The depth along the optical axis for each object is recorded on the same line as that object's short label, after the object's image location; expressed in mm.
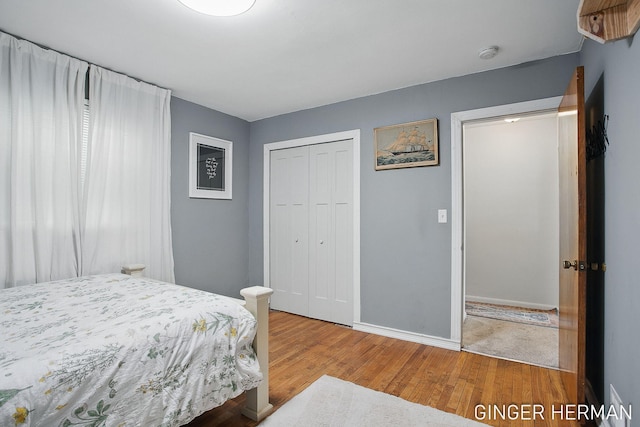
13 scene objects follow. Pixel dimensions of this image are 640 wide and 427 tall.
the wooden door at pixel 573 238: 1673
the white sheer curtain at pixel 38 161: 2119
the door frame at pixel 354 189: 3307
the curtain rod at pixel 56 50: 2137
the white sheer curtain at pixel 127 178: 2549
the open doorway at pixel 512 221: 3980
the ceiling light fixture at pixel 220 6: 1680
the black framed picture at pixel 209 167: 3432
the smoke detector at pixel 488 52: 2301
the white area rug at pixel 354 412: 1771
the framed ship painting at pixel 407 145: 2893
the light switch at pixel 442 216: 2836
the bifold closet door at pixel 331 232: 3412
